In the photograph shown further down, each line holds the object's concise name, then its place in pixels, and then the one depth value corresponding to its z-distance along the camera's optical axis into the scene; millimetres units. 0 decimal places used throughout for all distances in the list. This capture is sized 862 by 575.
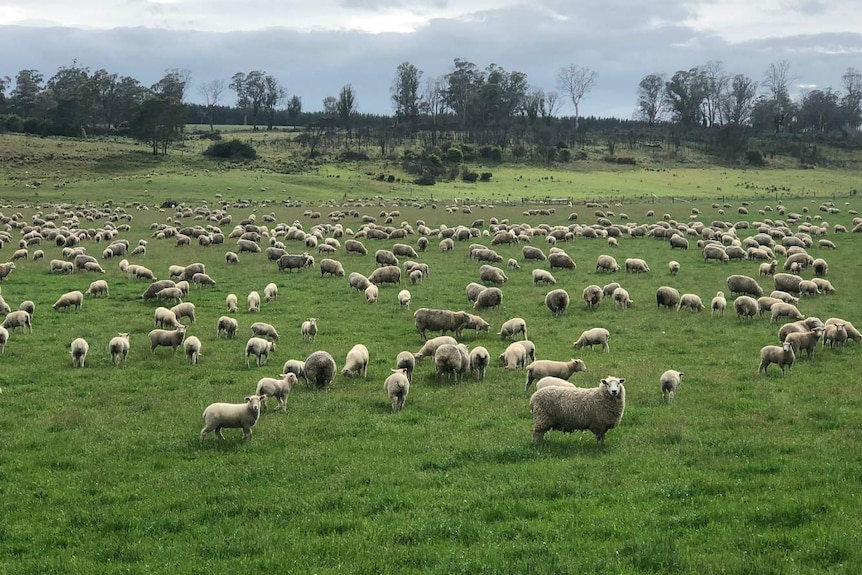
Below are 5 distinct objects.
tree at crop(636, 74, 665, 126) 163000
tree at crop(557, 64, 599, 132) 164250
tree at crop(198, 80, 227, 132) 159512
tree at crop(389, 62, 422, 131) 150375
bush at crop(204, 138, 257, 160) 103600
